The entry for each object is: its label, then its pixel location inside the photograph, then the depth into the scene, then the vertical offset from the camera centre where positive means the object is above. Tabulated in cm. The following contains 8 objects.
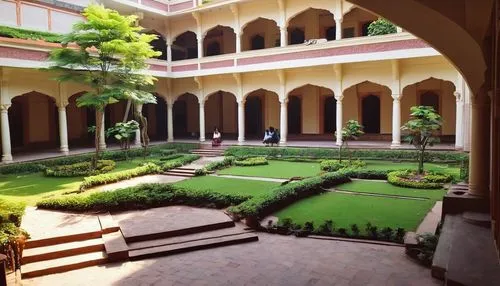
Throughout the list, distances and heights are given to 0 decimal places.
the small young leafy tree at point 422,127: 1239 -20
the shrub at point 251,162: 1647 -154
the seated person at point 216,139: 2047 -76
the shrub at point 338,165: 1458 -153
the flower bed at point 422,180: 1142 -169
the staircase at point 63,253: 680 -219
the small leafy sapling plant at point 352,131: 1521 -35
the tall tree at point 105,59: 1398 +229
